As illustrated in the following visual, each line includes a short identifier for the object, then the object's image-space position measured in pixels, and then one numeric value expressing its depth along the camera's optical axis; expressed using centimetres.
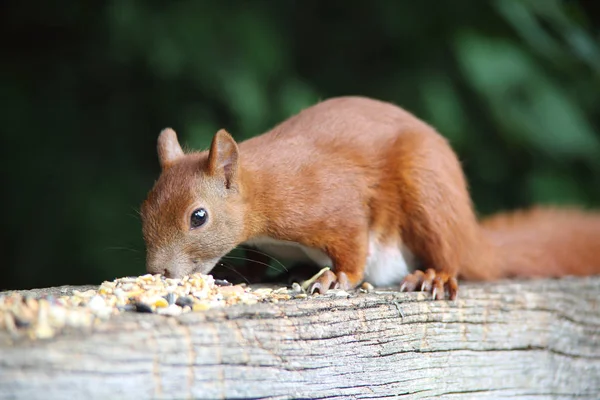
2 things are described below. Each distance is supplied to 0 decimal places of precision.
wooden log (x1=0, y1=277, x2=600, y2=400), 288
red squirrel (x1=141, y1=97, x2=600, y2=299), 301
